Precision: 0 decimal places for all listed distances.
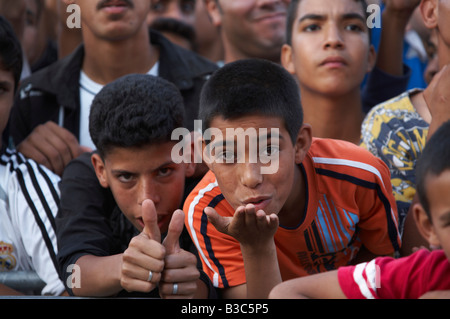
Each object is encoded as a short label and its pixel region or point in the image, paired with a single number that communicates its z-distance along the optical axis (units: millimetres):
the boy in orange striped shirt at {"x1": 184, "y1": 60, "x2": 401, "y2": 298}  4430
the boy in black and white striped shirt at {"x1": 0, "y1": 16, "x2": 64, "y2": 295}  5184
